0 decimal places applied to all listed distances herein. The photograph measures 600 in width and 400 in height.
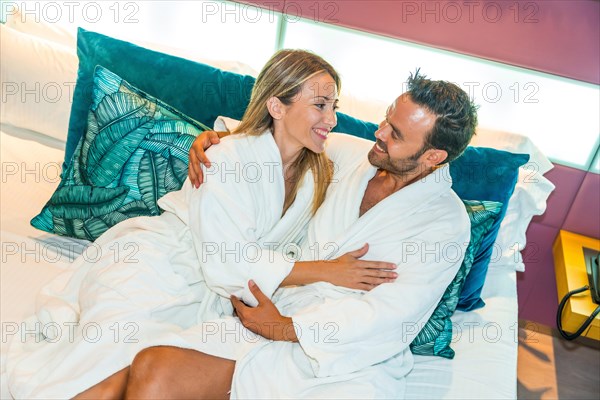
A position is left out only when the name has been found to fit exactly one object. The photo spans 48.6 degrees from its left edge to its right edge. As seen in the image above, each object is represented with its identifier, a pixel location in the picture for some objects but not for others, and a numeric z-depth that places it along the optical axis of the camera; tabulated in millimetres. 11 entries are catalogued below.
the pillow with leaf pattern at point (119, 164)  1986
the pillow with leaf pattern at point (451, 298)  1818
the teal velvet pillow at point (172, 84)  2148
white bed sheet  1742
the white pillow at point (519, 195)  2217
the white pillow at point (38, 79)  2365
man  1538
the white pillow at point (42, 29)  2590
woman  1603
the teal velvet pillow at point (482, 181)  2018
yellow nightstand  2119
